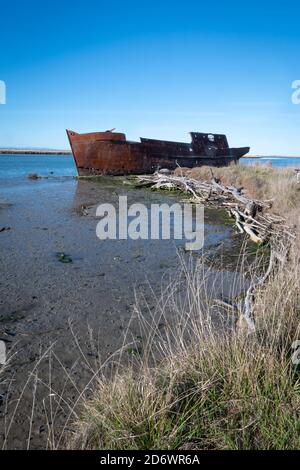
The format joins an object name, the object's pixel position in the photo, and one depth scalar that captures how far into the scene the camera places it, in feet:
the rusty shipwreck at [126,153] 64.69
